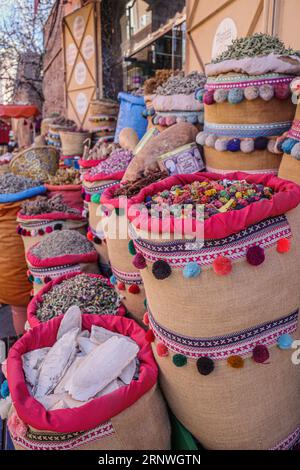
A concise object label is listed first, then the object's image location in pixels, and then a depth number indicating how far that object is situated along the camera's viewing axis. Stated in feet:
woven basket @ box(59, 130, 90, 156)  11.57
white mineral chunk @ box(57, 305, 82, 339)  3.71
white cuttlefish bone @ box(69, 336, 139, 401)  2.91
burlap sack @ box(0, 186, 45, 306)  7.56
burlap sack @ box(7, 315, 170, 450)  2.77
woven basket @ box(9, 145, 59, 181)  9.19
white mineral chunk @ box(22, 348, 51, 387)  3.23
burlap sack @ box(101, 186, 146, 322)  4.29
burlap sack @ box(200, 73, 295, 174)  4.09
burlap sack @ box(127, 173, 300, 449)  2.65
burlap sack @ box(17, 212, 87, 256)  6.74
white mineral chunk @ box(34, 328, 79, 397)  3.13
